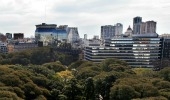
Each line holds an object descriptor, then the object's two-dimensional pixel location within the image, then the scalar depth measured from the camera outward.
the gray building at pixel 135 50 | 135.62
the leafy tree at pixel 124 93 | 57.41
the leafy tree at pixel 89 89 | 59.97
